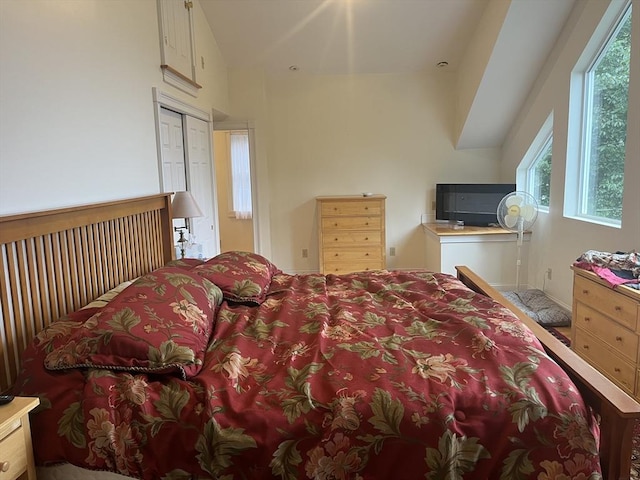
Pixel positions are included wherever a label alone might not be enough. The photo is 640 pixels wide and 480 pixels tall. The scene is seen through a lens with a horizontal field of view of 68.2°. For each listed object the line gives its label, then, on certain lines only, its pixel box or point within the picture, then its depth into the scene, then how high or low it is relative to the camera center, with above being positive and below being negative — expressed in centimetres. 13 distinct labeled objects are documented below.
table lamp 343 -12
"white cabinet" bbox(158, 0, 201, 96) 354 +118
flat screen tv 533 -21
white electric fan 452 -28
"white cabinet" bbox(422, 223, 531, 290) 511 -77
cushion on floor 406 -115
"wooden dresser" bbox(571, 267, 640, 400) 264 -91
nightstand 134 -72
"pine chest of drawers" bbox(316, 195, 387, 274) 554 -55
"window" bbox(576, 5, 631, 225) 362 +41
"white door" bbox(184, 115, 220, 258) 427 +9
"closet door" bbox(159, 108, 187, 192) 360 +32
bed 147 -68
